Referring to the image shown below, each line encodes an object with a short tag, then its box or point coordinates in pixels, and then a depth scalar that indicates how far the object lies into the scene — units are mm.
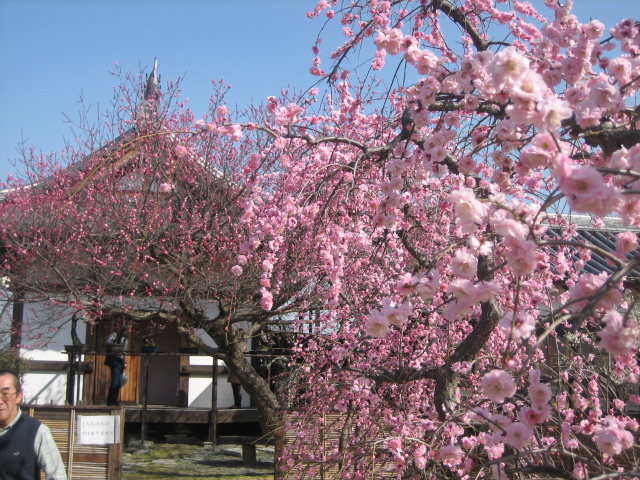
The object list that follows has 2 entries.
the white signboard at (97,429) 4746
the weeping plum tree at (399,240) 1903
